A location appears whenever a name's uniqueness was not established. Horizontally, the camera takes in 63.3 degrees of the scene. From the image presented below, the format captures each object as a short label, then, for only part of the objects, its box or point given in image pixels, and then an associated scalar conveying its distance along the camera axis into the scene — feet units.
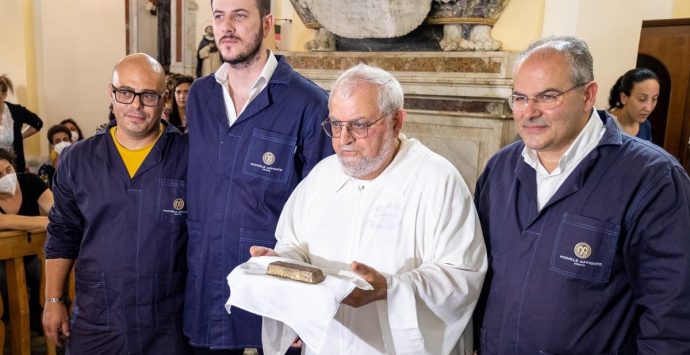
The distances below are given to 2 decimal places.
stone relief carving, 12.51
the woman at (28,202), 10.24
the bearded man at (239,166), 6.59
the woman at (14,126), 17.47
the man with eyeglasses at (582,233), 4.82
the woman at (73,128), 21.79
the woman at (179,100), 12.67
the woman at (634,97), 11.59
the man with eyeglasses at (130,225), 6.78
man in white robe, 5.34
